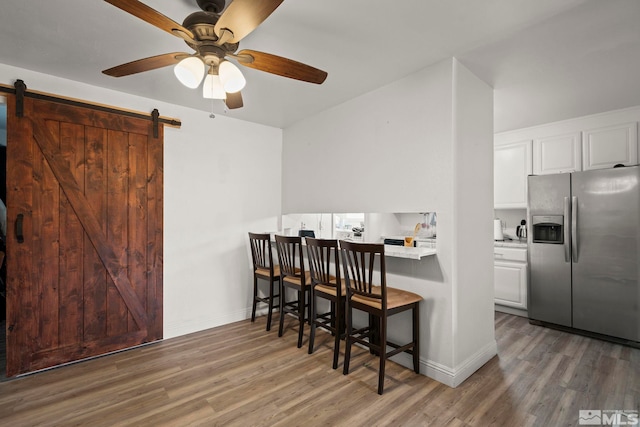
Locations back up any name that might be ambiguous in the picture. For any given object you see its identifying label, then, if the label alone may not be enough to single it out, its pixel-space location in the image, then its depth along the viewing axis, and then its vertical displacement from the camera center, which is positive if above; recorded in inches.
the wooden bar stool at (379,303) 87.9 -26.3
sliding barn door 98.9 -6.9
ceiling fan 53.6 +35.8
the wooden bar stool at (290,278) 119.4 -26.0
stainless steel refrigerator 121.0 -13.7
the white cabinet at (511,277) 151.9 -30.2
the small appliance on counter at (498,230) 173.5 -6.9
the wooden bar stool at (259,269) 136.4 -25.1
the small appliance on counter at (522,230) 170.4 -6.7
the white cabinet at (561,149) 133.6 +33.8
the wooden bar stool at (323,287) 101.8 -25.4
